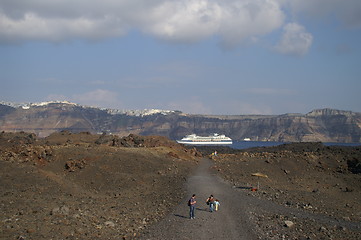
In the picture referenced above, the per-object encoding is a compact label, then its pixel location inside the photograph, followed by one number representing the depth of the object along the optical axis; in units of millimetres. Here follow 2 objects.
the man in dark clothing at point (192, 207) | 16516
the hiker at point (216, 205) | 18094
